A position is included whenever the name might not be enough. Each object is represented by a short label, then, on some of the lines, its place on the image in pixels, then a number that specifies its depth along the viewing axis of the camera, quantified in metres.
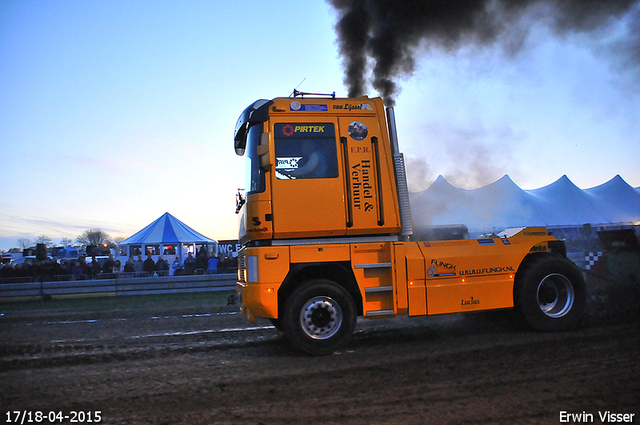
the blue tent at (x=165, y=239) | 23.97
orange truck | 5.34
